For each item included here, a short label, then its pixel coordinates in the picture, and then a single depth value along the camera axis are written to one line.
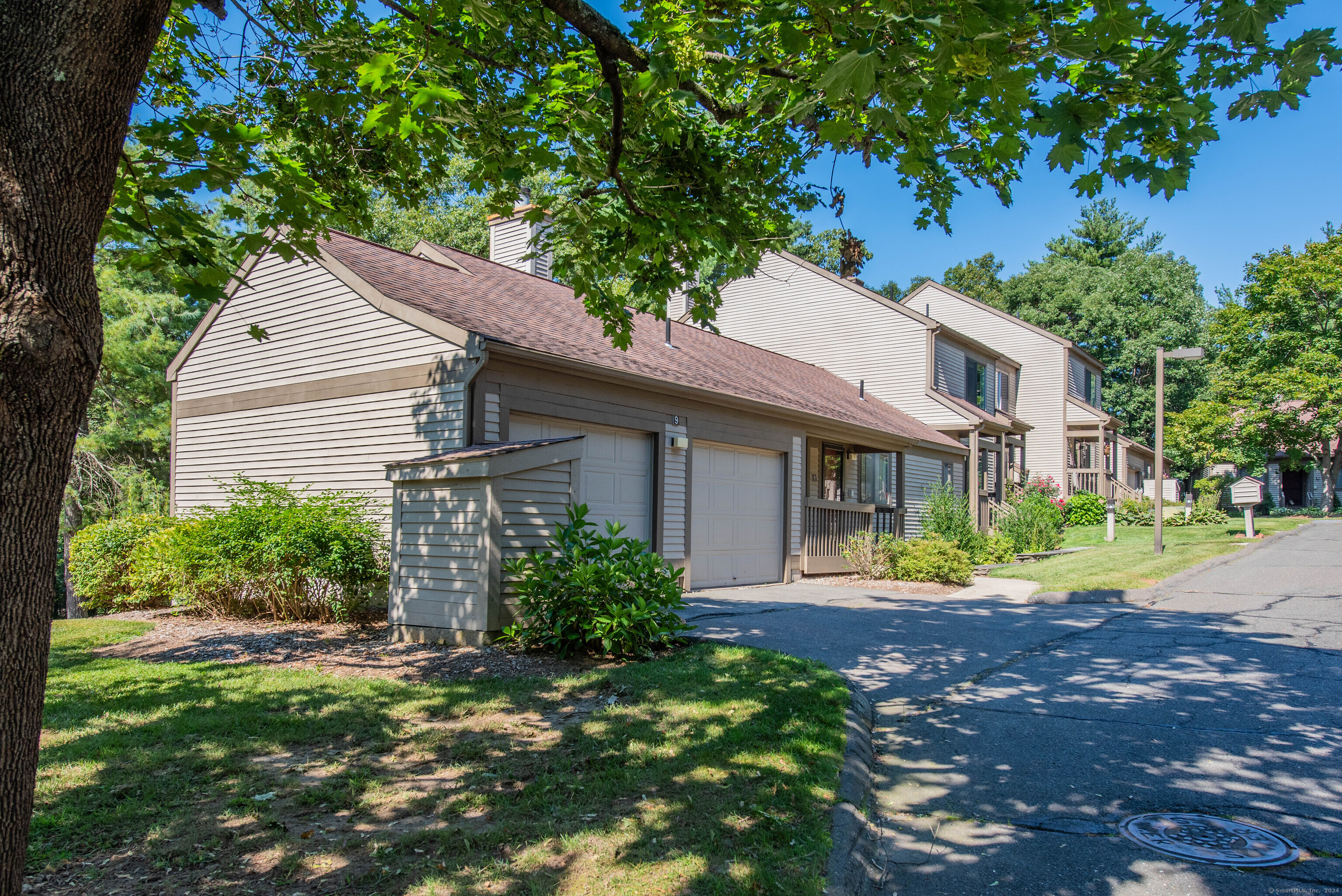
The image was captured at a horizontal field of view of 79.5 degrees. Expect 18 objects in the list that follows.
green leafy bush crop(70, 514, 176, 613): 11.65
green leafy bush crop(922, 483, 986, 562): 17.38
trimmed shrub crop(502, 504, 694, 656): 7.06
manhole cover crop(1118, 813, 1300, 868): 3.43
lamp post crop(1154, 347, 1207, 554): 16.70
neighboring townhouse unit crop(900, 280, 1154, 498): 30.86
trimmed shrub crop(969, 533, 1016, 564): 18.22
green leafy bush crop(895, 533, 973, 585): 14.49
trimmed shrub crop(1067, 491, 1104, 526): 29.84
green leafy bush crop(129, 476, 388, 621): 9.16
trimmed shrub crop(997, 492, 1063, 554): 21.14
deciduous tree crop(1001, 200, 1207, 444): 42.94
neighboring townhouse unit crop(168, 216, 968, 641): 7.90
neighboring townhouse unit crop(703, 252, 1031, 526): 22.66
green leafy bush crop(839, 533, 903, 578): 15.50
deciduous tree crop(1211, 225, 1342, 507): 28.84
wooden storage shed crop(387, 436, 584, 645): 7.47
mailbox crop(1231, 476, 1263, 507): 19.69
